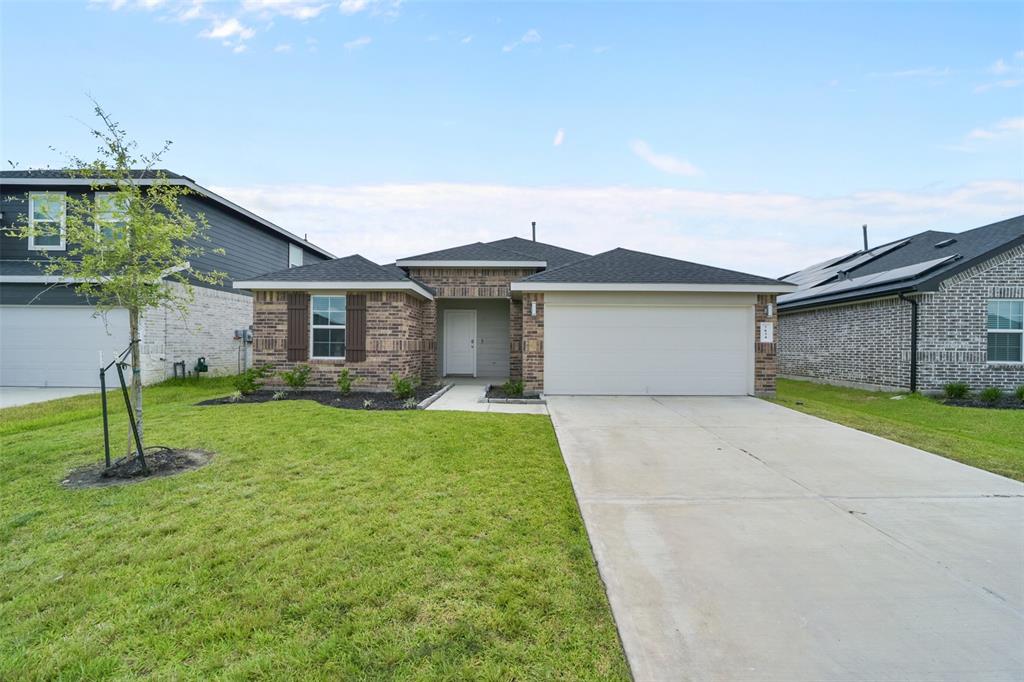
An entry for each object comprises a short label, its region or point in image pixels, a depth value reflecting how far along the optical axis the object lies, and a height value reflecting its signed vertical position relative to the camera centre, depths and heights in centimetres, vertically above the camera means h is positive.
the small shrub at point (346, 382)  980 -108
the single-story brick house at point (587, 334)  1053 +5
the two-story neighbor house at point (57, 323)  1173 +28
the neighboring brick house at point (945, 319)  1070 +52
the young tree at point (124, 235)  459 +104
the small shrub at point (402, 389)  952 -116
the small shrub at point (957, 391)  1018 -120
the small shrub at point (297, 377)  1010 -98
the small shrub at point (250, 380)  952 -100
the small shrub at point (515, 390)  1019 -125
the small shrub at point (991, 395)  990 -127
